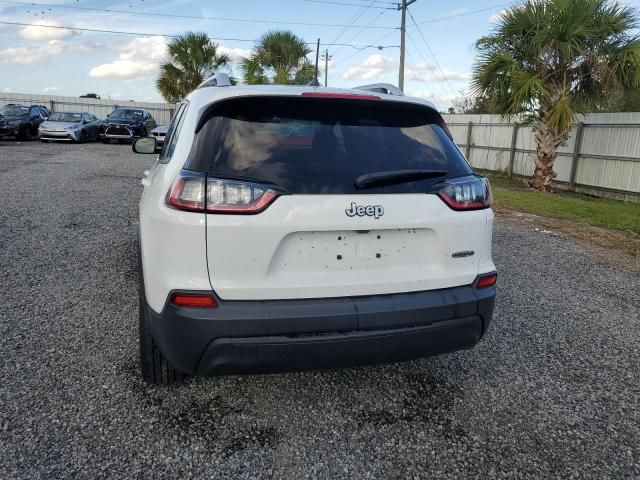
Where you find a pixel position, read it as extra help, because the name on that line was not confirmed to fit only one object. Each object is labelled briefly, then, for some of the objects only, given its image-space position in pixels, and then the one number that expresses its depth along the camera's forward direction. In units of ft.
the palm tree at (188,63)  90.84
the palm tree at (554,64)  36.14
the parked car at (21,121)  67.26
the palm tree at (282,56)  92.88
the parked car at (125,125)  74.69
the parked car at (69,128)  68.59
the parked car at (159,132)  70.13
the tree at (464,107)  110.42
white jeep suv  7.13
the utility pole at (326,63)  144.48
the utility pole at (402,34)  71.92
